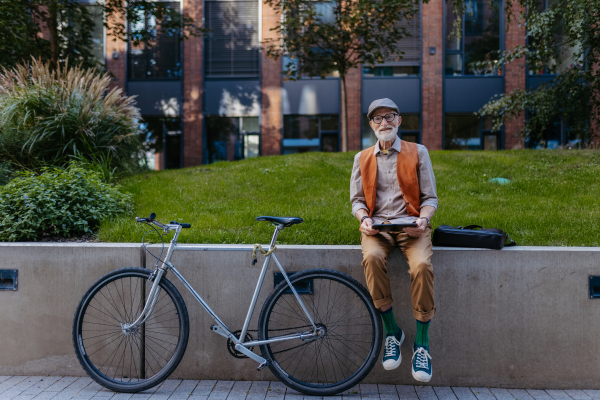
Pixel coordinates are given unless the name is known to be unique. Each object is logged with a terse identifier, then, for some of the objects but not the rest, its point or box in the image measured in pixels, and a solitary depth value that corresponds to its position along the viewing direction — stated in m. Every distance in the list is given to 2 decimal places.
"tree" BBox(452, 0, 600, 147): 10.49
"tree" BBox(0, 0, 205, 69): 11.72
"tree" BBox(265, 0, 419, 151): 11.90
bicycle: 3.50
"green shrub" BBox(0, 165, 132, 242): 4.46
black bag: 3.68
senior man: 3.41
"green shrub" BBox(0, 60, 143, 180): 6.97
